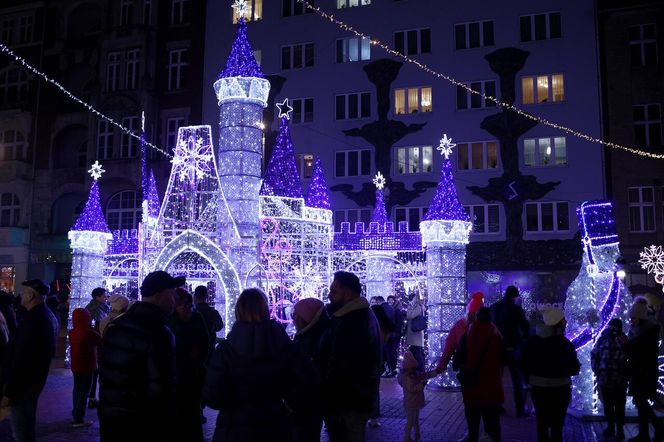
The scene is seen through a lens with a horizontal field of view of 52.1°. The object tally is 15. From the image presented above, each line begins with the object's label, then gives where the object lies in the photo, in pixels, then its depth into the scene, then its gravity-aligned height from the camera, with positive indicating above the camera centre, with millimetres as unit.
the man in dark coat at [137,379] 4574 -588
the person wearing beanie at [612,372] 9148 -1095
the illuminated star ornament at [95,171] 17261 +3094
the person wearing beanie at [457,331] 8045 -536
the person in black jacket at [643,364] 8844 -967
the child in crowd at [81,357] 9789 -944
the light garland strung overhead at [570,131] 26591 +6630
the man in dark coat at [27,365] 6355 -685
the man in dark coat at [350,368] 5387 -604
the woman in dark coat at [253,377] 4324 -550
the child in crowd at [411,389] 8469 -1212
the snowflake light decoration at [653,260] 24250 +1132
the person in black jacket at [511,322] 11477 -521
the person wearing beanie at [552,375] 7227 -899
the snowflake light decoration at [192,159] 15352 +2988
